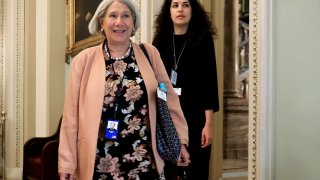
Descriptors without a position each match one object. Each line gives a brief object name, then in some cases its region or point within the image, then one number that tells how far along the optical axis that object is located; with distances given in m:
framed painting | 5.46
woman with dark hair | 2.82
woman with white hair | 2.21
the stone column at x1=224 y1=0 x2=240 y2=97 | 6.33
